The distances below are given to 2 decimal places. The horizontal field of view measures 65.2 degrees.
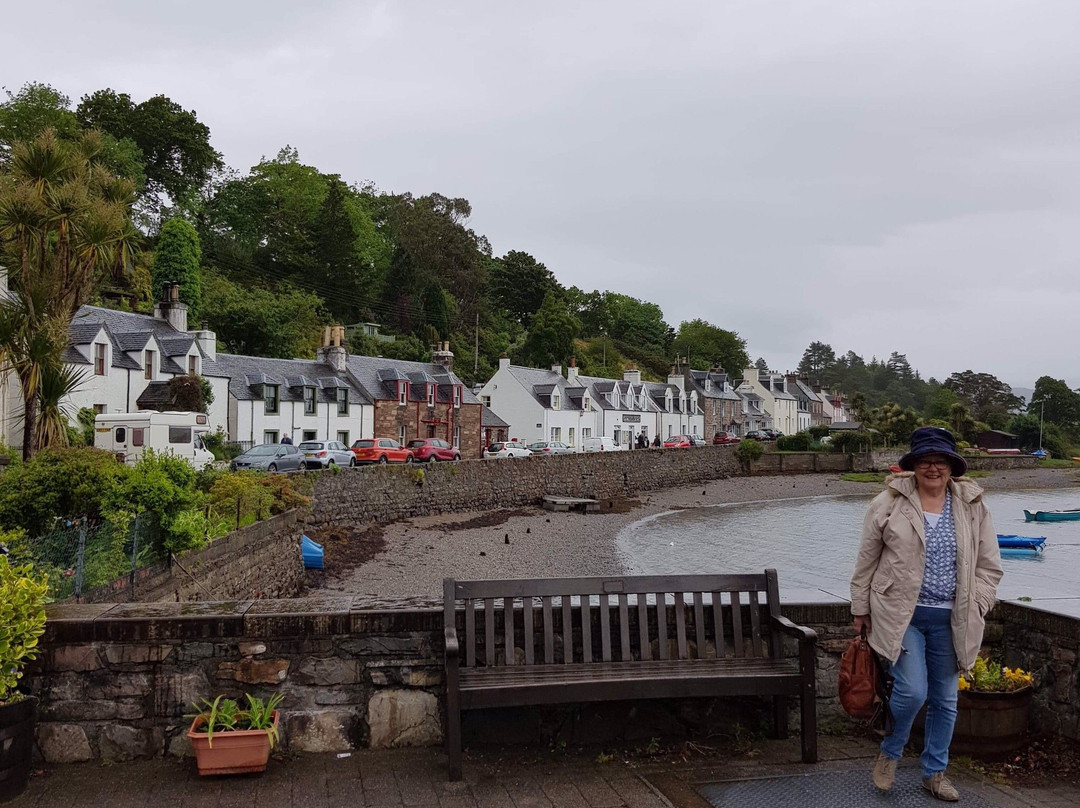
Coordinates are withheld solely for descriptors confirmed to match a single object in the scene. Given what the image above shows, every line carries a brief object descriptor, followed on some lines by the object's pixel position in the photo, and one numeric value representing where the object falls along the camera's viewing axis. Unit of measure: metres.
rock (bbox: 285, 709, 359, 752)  5.04
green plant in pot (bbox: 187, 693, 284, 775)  4.59
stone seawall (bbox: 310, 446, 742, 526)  32.84
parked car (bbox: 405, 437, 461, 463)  44.22
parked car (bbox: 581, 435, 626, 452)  63.81
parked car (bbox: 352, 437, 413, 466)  40.69
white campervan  29.47
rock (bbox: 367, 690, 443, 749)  5.16
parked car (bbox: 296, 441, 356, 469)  36.34
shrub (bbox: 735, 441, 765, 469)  70.94
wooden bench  4.81
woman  4.42
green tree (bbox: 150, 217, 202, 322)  51.34
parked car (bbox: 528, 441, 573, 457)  56.03
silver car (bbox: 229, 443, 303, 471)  33.72
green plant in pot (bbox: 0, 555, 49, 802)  4.26
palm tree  10.27
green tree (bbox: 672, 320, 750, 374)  119.38
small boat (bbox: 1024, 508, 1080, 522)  45.34
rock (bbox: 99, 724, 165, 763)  4.89
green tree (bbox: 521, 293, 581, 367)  81.69
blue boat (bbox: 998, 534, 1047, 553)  34.41
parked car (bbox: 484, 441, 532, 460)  52.47
